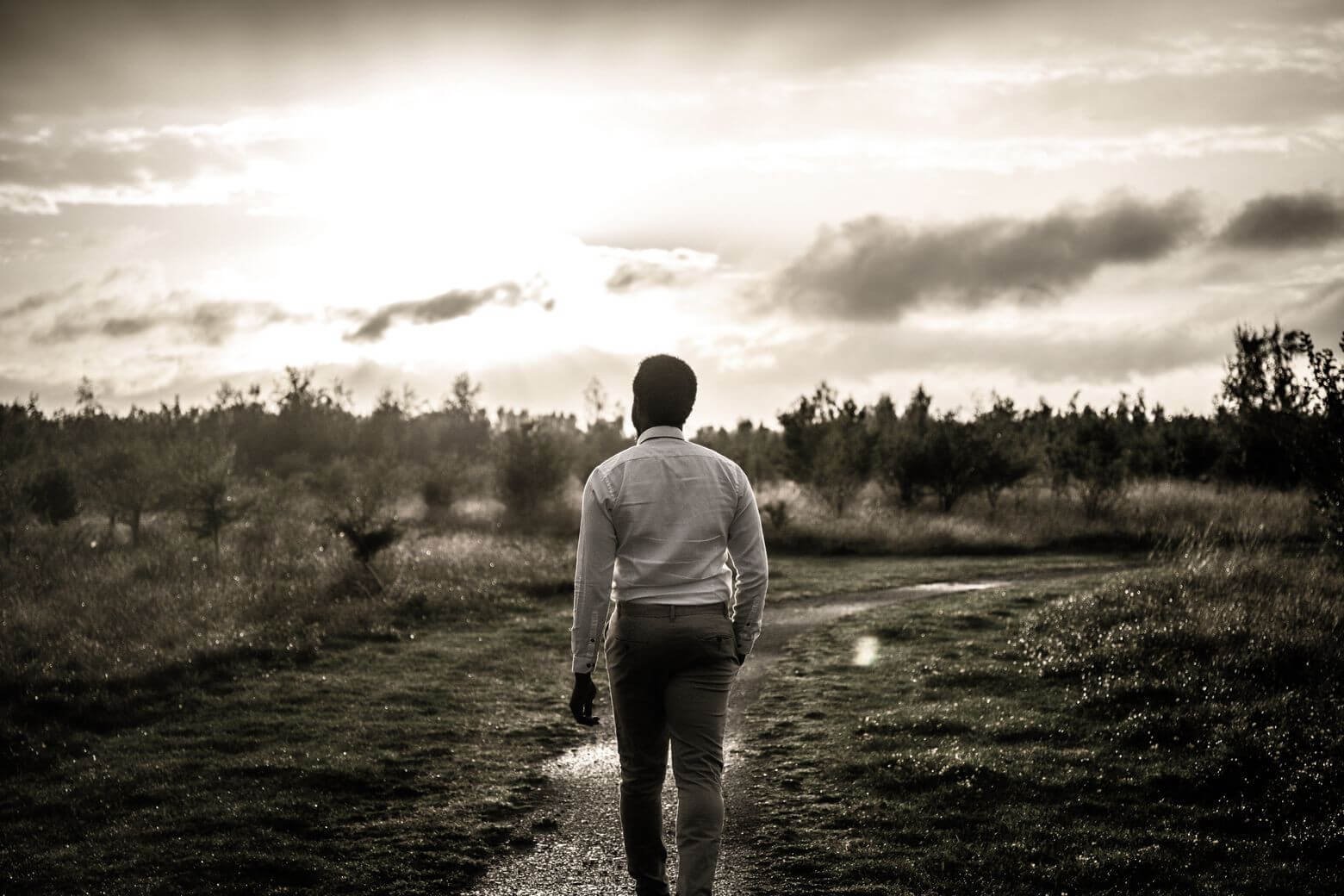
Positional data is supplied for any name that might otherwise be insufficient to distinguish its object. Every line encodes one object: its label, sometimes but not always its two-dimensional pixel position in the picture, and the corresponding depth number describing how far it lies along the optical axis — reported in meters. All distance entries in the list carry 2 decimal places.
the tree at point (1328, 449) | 12.55
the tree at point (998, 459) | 30.59
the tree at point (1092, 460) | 28.23
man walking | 4.02
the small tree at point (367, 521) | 16.39
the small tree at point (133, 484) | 24.34
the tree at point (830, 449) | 31.08
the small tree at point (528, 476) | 29.69
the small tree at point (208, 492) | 21.05
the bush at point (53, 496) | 24.25
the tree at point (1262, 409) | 16.64
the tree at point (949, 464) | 30.52
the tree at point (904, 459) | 31.03
